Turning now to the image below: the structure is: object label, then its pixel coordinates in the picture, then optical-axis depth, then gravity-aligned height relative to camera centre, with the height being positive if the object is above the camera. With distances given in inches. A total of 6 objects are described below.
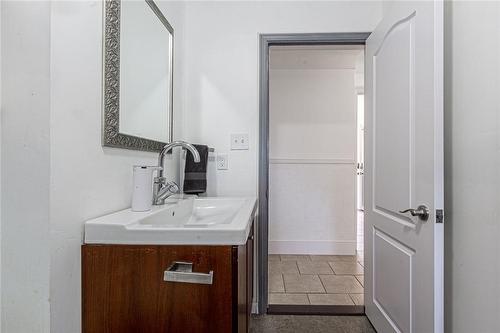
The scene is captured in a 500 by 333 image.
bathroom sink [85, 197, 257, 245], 31.9 -7.5
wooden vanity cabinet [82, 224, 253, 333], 31.3 -14.2
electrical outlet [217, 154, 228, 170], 76.3 +2.0
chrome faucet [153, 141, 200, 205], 49.5 -3.5
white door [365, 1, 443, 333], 43.3 +0.5
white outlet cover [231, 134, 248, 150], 75.7 +7.2
